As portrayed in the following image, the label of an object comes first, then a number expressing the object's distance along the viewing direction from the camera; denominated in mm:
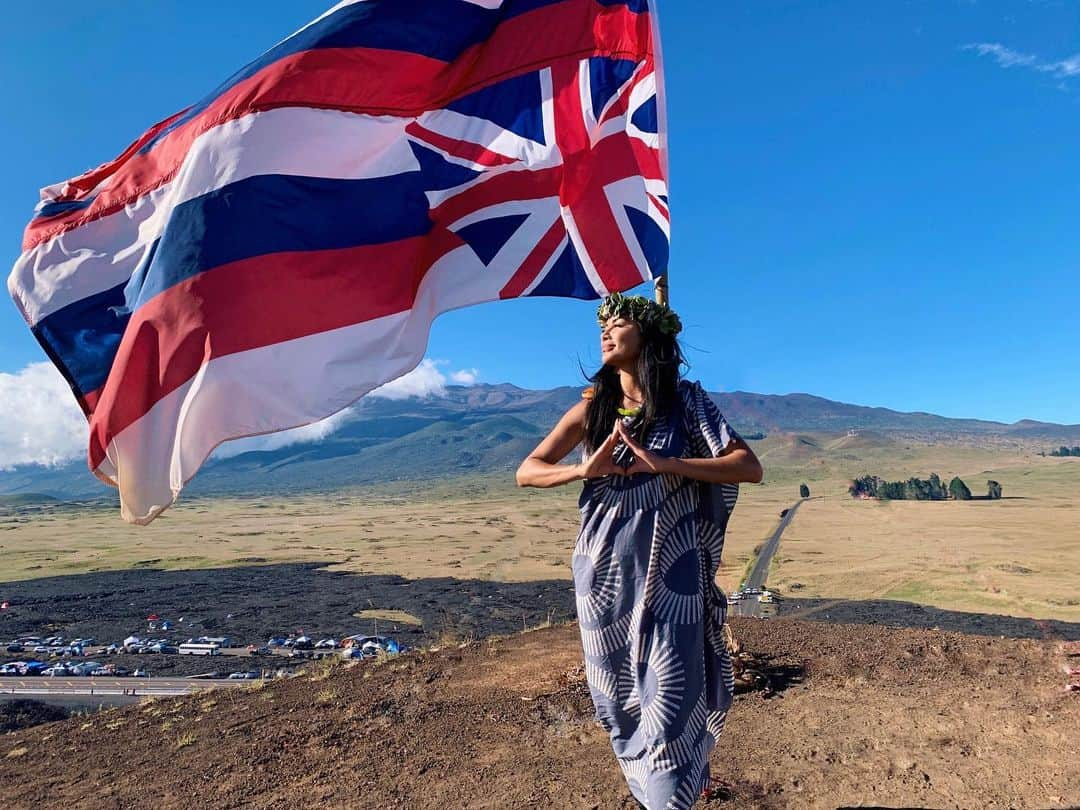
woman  2627
